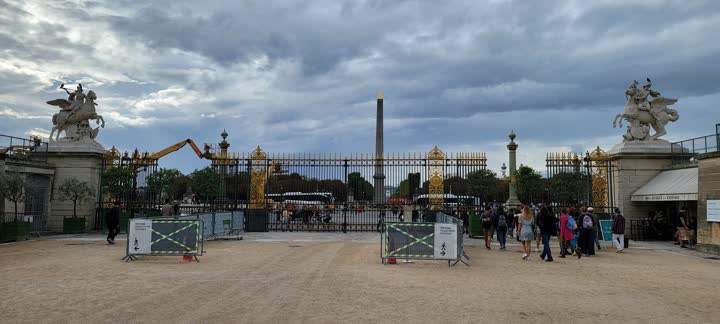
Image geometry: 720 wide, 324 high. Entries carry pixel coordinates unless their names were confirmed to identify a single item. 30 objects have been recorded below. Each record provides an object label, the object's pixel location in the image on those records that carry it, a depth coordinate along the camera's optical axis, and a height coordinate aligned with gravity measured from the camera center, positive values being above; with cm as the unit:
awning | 1719 +51
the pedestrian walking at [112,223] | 1650 -92
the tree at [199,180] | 5393 +199
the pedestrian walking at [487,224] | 1602 -84
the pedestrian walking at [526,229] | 1358 -85
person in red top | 1412 -102
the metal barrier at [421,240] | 1198 -104
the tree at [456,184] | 2134 +69
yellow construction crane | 3316 +357
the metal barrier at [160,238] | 1250 -109
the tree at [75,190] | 2028 +27
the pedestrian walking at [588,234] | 1455 -106
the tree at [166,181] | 2263 +141
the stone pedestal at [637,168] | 2031 +138
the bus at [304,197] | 2365 +5
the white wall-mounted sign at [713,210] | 1514 -31
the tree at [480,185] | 2799 +117
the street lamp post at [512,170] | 2208 +138
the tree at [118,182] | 2226 +69
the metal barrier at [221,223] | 1659 -101
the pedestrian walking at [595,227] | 1539 -105
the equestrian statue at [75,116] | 2175 +368
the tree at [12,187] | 1695 +33
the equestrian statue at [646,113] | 2058 +378
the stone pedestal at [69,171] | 2125 +114
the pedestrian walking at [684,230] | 1708 -107
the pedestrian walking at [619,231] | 1573 -102
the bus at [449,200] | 2194 -5
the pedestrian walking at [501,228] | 1616 -98
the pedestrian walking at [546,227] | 1327 -77
